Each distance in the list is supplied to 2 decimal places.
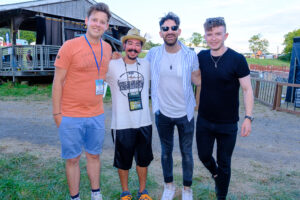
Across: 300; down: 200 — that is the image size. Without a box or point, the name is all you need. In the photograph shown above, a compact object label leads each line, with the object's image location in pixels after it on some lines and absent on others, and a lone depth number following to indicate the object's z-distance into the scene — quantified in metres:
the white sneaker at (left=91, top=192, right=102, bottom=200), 2.88
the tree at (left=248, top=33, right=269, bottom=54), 81.94
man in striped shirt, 2.85
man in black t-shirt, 2.61
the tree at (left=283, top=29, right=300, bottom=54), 57.83
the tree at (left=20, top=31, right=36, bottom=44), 66.62
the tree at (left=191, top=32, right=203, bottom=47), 85.88
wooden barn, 13.10
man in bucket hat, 2.80
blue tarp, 11.37
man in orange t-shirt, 2.52
